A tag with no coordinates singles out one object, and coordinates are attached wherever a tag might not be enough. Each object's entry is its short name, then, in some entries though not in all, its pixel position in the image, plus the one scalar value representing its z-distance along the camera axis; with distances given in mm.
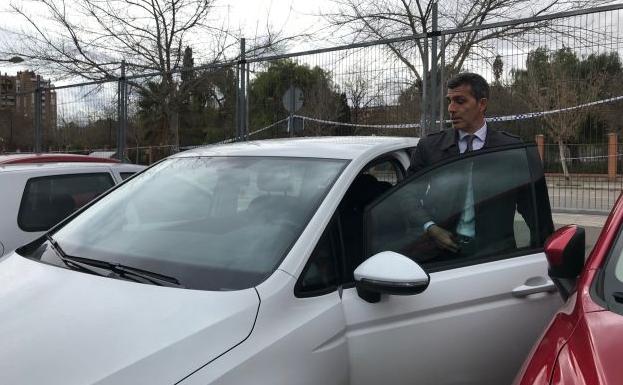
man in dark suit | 2701
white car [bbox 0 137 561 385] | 1840
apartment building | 12945
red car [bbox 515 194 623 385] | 1688
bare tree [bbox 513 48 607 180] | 6691
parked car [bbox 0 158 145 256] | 4109
